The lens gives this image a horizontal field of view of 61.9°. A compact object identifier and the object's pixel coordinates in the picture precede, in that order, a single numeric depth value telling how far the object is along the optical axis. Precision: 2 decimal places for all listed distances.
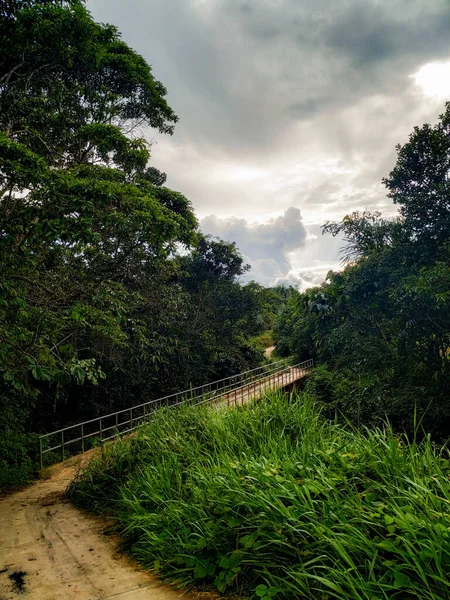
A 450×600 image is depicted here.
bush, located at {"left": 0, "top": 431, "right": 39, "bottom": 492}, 6.92
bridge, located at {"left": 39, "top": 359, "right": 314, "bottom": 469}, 8.35
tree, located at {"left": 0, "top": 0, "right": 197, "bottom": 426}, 5.04
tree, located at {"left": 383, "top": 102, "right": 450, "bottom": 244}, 7.78
